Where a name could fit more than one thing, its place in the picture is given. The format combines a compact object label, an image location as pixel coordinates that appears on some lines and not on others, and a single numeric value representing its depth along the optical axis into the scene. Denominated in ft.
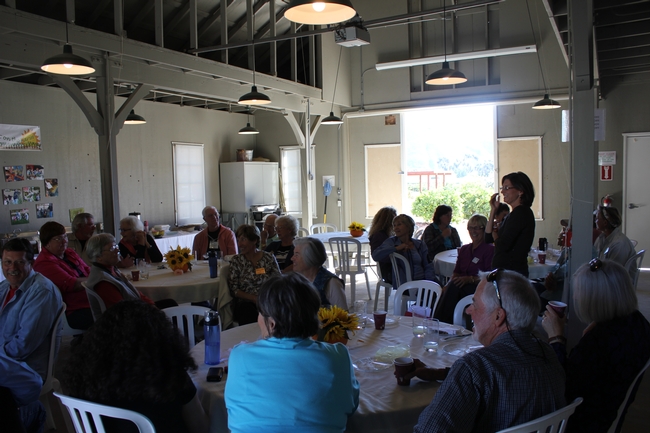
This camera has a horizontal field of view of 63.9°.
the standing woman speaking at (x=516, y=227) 12.92
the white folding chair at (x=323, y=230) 38.87
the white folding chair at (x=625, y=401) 6.86
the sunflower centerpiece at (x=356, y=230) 26.12
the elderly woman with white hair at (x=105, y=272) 12.21
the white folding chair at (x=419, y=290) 12.69
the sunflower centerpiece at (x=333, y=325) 7.91
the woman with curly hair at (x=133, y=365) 5.67
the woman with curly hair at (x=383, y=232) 18.57
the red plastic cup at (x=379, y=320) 9.97
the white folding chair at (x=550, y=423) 5.35
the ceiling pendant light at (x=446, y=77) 19.63
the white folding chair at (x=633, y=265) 16.36
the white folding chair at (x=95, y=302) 12.21
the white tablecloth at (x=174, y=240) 29.43
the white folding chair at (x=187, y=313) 11.38
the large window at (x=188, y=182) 34.71
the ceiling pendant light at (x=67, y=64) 14.25
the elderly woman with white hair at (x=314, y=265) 11.20
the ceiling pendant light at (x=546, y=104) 26.14
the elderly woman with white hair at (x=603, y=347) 6.79
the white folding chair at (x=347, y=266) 23.18
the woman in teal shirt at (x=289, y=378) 5.68
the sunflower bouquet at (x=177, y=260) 16.89
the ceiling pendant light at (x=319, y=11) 10.74
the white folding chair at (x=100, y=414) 5.81
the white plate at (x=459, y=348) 8.51
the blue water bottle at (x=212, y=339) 8.18
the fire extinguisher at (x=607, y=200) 28.25
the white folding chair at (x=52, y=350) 10.32
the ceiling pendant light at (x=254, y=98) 21.09
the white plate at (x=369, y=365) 7.99
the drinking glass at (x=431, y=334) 8.74
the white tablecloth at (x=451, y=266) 17.37
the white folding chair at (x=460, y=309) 11.24
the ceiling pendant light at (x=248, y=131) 33.78
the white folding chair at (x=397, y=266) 16.97
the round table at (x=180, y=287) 15.21
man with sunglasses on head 5.26
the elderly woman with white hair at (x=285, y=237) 17.97
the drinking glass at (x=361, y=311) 9.84
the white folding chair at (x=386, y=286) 19.03
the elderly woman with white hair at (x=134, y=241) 18.88
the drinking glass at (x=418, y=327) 9.51
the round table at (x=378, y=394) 6.68
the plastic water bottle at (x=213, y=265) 16.29
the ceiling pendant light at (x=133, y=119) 26.64
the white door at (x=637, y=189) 30.19
